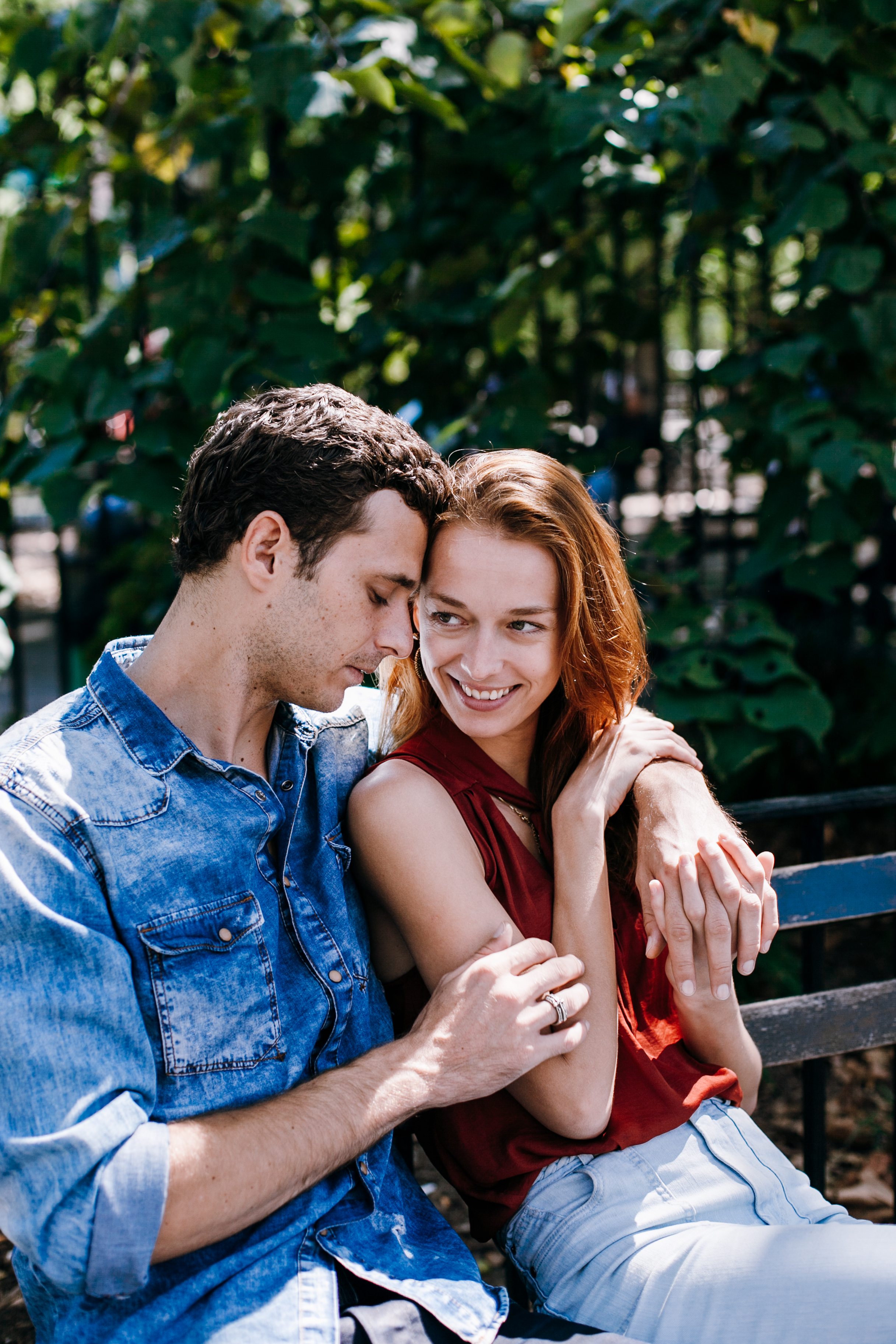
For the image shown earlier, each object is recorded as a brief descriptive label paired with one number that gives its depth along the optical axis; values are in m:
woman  1.68
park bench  2.34
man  1.36
